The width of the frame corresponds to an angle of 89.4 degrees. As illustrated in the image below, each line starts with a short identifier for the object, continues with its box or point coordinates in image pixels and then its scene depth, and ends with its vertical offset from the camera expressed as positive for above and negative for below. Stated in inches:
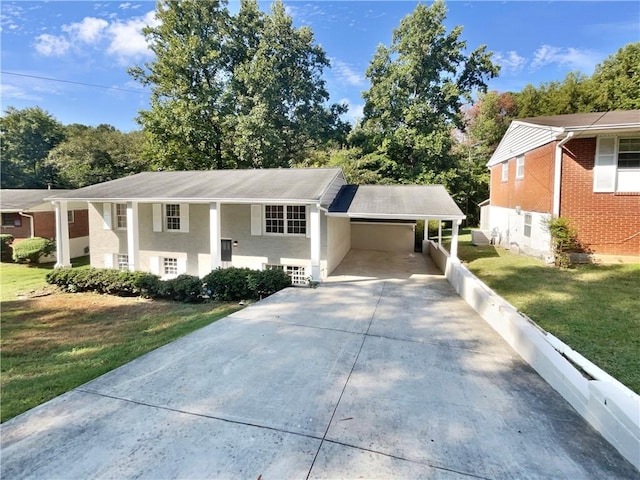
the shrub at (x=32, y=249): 665.0 -64.5
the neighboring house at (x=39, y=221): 729.4 -6.8
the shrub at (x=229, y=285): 376.8 -77.3
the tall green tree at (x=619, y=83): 983.0 +435.0
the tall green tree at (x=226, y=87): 870.4 +374.8
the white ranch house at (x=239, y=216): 433.1 +5.3
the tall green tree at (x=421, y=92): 884.6 +362.1
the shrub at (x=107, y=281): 416.8 -84.6
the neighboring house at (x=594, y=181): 419.5 +53.7
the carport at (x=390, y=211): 415.2 +12.0
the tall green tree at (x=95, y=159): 1152.2 +215.8
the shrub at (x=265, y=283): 374.9 -74.1
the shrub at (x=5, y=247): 709.3 -62.6
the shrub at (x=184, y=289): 386.9 -84.4
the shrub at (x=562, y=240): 430.3 -25.4
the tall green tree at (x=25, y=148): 1264.8 +281.9
